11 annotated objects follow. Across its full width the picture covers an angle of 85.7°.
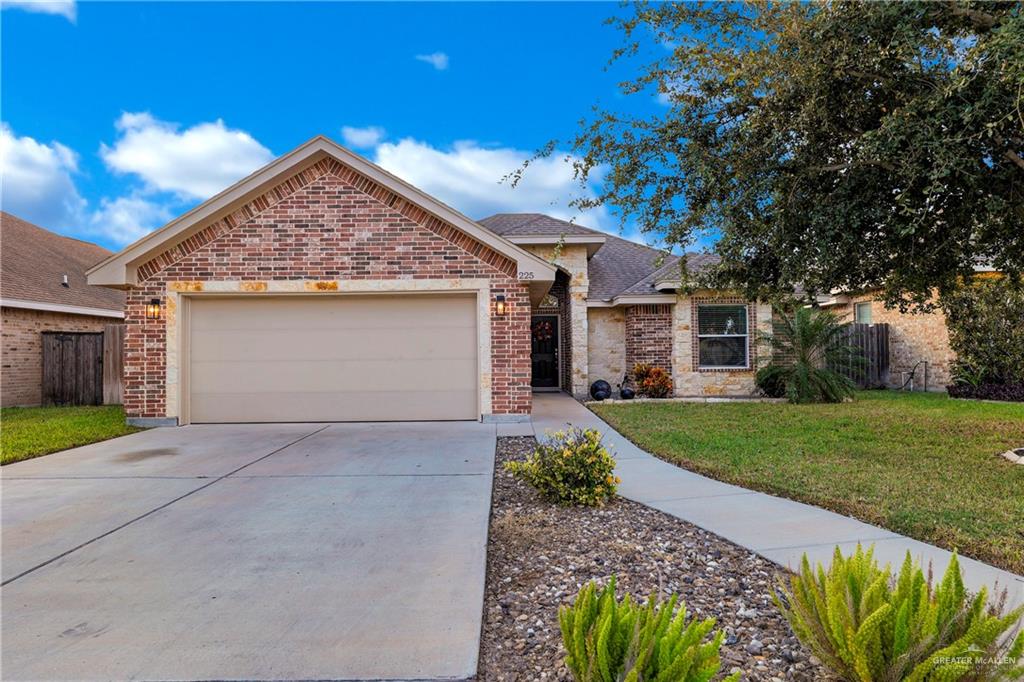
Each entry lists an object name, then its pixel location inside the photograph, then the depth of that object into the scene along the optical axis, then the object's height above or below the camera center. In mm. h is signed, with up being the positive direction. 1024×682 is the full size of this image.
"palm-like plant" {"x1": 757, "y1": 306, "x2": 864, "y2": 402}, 12539 -288
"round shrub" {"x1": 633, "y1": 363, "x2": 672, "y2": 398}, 13992 -852
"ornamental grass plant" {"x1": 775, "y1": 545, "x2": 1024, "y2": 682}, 1882 -1020
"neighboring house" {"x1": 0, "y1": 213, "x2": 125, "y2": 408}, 12875 +1306
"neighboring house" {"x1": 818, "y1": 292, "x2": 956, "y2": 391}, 15289 +49
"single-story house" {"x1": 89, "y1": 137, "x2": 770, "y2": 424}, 9414 +807
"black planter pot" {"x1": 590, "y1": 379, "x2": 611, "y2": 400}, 14141 -1084
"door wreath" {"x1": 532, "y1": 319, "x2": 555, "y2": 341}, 16344 +568
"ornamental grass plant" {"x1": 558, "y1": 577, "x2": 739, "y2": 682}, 1802 -1012
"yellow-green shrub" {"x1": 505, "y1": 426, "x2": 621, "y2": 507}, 4715 -1074
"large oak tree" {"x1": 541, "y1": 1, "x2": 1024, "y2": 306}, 4984 +2136
